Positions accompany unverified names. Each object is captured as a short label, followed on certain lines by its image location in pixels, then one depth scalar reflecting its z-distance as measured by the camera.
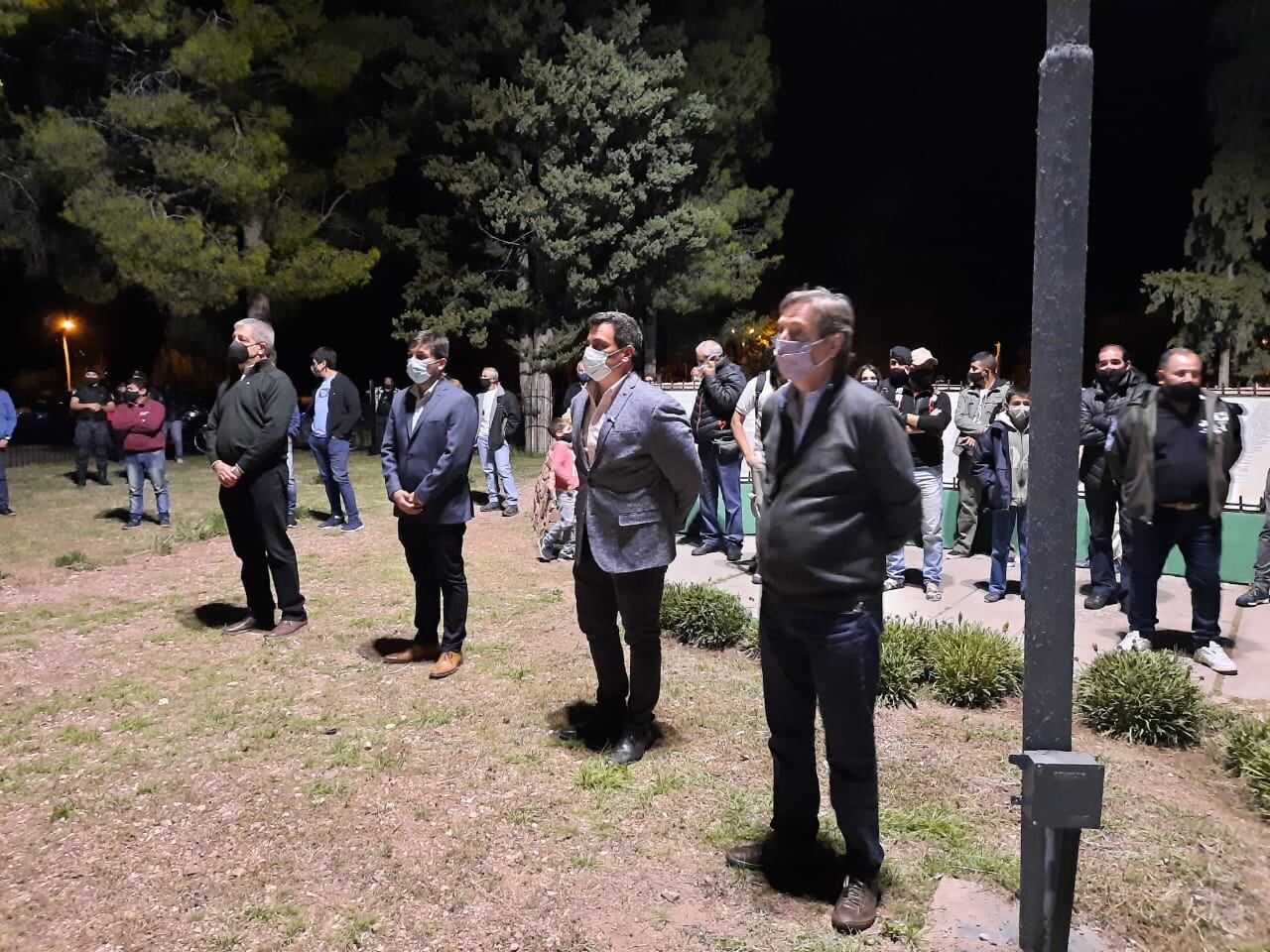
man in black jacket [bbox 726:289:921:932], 3.13
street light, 31.19
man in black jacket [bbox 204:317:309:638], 6.34
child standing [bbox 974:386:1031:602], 7.50
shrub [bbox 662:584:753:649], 6.57
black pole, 2.49
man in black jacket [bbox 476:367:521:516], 11.76
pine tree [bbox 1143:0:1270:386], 24.64
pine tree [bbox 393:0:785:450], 20.23
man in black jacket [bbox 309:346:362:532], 10.73
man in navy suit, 5.61
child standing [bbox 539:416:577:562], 8.76
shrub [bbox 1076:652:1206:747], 4.81
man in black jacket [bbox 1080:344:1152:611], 7.21
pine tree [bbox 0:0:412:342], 18.75
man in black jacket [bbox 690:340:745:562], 8.48
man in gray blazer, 4.36
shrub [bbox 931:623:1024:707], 5.39
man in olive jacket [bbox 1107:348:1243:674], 5.64
